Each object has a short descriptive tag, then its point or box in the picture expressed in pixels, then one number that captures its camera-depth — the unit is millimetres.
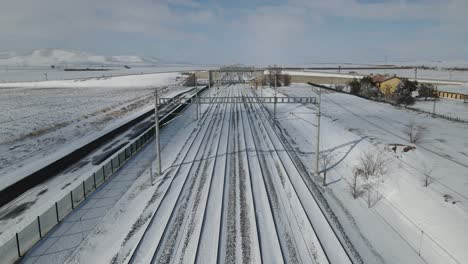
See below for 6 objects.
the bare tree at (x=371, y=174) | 19406
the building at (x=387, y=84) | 69500
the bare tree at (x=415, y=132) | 30447
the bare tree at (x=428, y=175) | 18530
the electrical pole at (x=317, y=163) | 22327
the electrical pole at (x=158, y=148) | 21891
